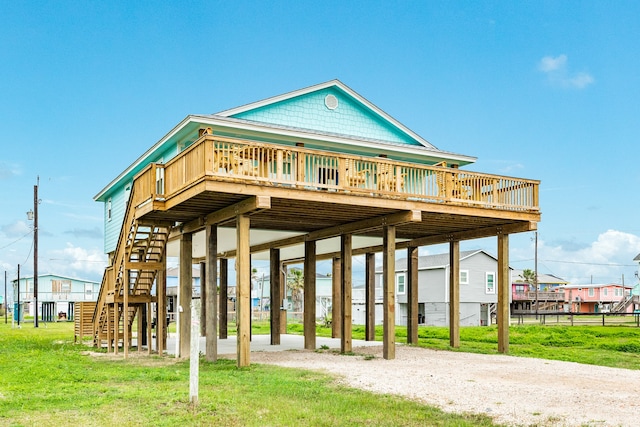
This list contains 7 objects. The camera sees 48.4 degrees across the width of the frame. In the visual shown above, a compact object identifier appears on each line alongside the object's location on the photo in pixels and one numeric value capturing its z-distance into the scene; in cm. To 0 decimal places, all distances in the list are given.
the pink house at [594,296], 8681
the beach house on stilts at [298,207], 1563
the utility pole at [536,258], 6296
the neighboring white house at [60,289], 7606
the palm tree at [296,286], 8125
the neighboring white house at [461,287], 5009
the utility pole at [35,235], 4878
